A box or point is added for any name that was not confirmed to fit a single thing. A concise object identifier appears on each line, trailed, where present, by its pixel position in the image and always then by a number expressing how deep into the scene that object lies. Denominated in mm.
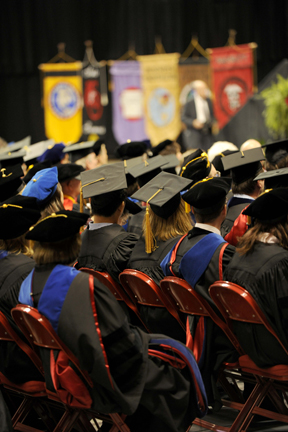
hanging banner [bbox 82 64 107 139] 28578
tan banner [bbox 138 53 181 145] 27656
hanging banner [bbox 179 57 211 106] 27469
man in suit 26484
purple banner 28000
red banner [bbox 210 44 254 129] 27172
